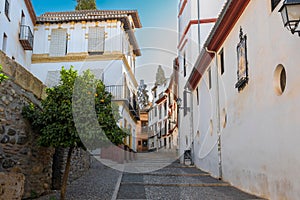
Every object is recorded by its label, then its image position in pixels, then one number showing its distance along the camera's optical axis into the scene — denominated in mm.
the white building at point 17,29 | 11519
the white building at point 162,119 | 24830
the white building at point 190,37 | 12052
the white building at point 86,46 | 13988
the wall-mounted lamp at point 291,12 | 3197
